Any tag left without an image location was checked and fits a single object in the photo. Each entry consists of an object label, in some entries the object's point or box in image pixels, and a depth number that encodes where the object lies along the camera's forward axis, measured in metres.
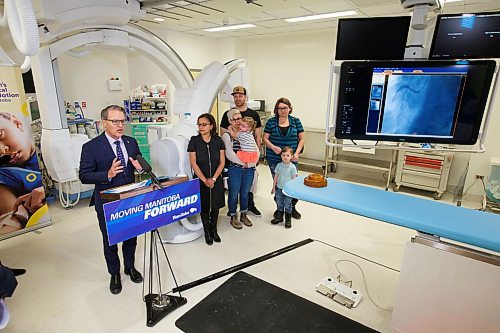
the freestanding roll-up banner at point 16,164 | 3.14
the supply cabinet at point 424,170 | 4.54
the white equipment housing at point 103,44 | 2.25
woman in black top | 3.00
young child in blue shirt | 3.49
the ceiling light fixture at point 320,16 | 4.45
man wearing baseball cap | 3.55
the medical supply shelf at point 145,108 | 5.70
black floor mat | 2.17
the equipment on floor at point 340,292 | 2.41
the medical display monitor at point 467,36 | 1.55
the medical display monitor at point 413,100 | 1.67
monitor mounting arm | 1.70
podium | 1.82
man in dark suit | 2.28
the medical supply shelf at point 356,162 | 5.08
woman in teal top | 3.58
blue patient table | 1.60
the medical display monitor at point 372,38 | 1.70
